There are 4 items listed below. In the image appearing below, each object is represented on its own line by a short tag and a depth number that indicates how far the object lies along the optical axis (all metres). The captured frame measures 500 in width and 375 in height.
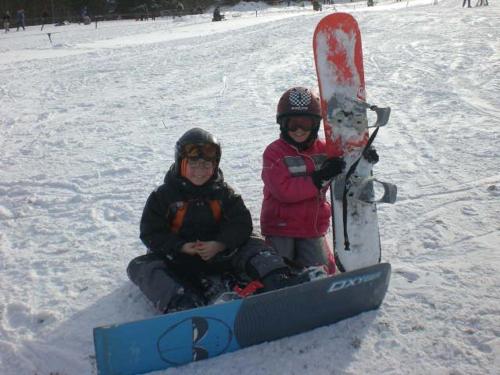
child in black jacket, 2.95
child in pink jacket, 3.14
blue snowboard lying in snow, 2.27
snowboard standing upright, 3.16
